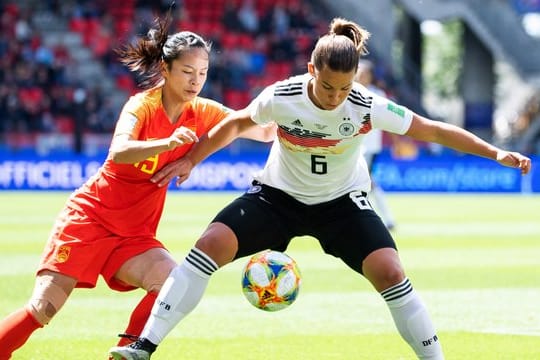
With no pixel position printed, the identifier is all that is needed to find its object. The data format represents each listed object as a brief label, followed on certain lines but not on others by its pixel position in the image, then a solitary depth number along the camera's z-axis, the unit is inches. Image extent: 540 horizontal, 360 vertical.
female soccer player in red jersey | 492.8
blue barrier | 2112.5
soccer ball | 506.3
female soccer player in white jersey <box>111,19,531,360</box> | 467.5
